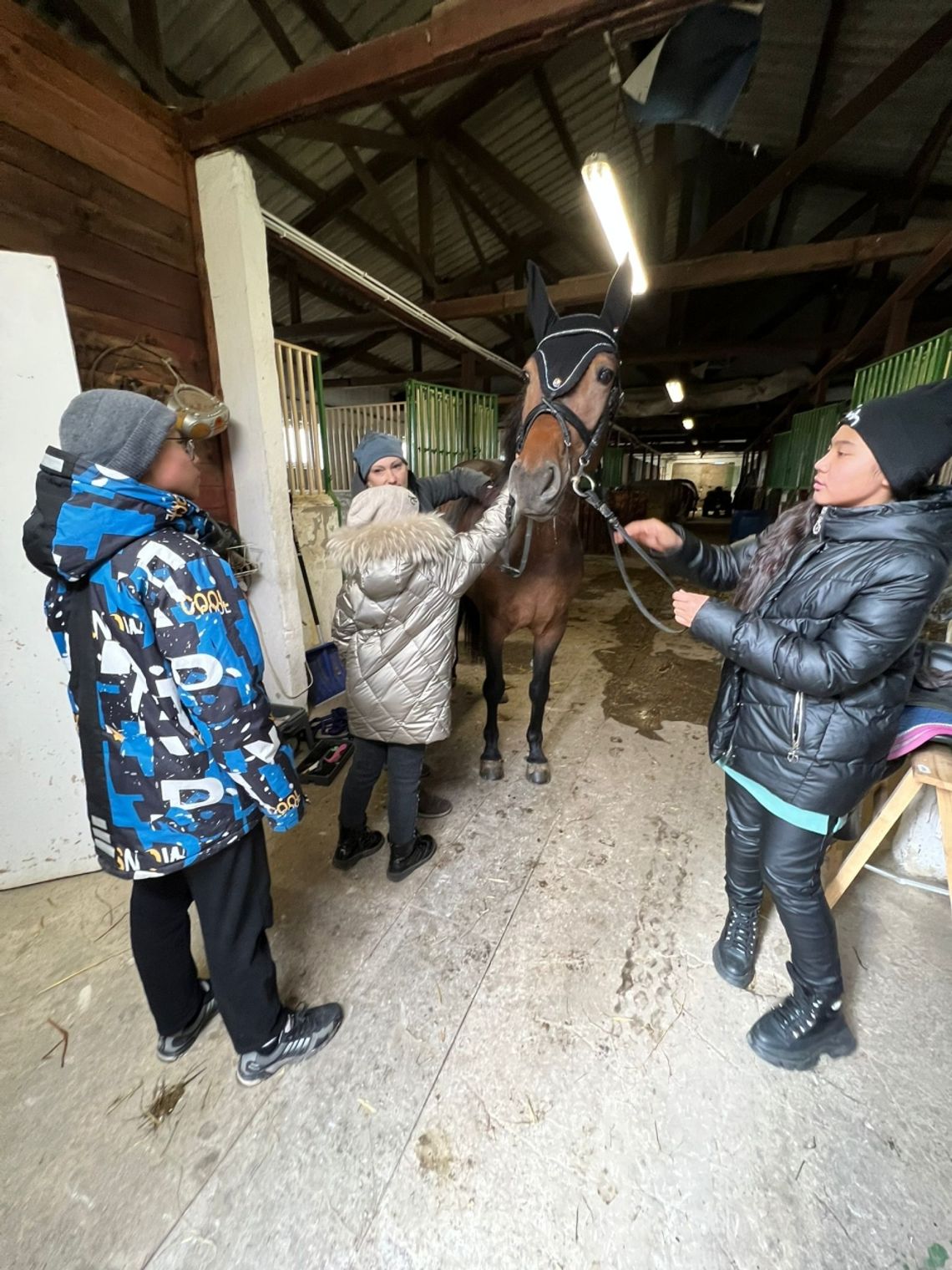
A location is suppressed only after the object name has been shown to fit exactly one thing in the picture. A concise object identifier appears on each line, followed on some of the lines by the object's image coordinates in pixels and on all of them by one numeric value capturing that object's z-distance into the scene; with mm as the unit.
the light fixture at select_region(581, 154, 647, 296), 3094
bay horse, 1922
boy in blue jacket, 915
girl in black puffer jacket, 1032
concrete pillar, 2584
